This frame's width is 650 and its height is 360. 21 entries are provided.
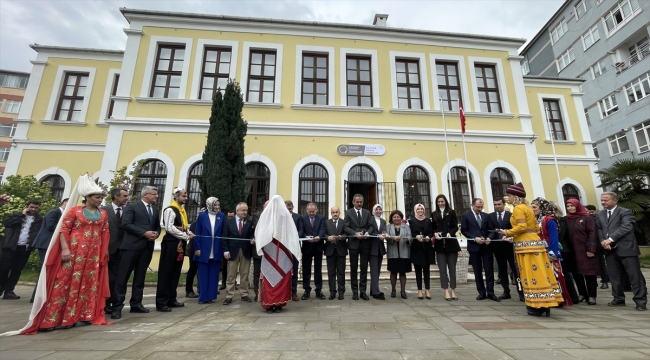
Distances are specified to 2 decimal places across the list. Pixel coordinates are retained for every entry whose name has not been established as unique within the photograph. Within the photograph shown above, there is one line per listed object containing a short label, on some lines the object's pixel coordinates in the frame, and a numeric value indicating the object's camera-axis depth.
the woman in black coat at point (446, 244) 6.07
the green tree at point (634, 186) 11.91
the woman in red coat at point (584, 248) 5.55
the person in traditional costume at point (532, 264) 4.45
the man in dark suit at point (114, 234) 4.89
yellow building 11.33
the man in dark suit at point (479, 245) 5.98
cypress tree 9.16
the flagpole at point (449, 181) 11.66
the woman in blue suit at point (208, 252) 5.62
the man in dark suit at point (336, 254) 6.13
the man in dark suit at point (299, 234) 6.00
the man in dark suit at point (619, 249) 5.15
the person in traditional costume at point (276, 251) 4.88
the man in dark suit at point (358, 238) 6.07
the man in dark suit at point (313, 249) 6.33
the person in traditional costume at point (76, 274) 3.90
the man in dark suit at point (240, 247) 5.86
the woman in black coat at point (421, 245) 6.09
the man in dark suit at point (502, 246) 6.08
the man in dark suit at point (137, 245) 4.67
